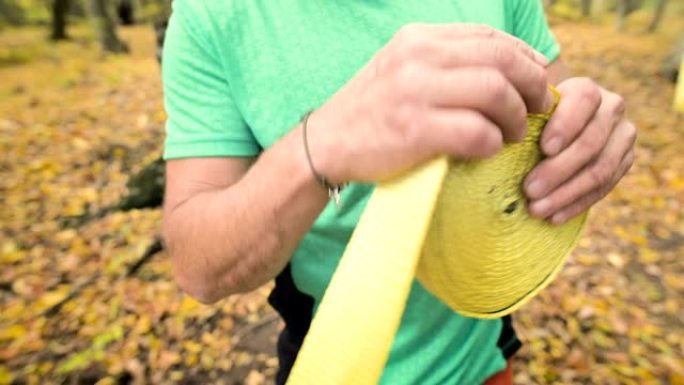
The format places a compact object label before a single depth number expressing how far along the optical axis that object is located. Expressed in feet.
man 1.86
